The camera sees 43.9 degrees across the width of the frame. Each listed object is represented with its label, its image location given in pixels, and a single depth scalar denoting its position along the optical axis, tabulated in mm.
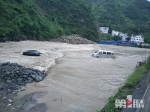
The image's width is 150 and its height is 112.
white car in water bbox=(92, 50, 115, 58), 29562
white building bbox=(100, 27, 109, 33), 104438
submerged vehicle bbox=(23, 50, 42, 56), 26447
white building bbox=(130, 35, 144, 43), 90231
